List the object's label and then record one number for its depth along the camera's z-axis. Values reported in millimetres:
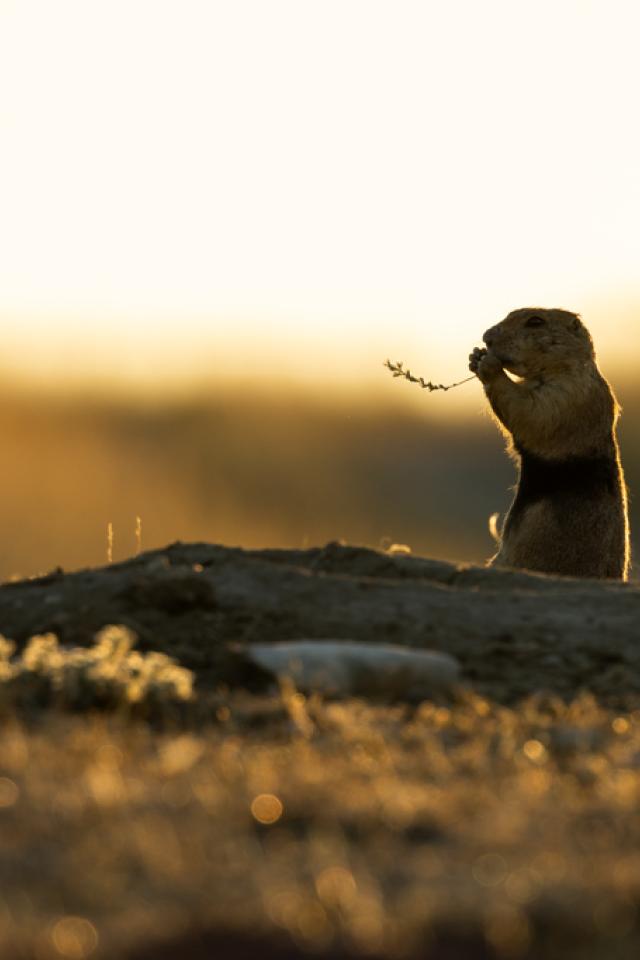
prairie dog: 19969
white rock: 12352
